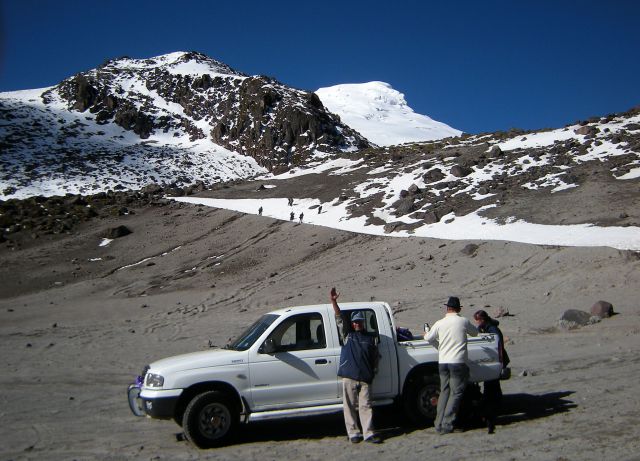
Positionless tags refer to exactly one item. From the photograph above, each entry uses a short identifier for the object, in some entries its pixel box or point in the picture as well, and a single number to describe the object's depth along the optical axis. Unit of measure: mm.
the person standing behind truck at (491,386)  7691
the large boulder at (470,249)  24875
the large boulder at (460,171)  37394
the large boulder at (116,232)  37500
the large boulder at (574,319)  15938
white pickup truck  7520
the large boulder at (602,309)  16391
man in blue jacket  7355
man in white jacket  7500
